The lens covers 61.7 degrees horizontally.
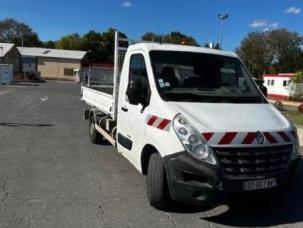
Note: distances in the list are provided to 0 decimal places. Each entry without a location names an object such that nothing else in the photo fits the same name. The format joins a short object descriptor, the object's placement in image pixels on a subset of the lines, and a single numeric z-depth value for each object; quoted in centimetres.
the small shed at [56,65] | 4725
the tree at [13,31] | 6548
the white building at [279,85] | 3055
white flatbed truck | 290
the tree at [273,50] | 5295
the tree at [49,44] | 7151
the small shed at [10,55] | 4151
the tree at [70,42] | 6065
